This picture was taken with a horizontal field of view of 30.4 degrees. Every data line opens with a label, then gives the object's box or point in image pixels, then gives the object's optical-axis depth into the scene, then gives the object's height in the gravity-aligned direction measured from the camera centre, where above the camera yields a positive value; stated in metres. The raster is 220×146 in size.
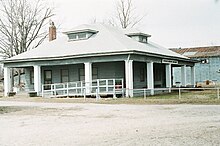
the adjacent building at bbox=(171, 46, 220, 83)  64.25 +1.50
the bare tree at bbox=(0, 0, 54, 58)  56.38 +6.89
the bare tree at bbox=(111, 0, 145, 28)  63.88 +9.38
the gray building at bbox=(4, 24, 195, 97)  30.70 +1.39
